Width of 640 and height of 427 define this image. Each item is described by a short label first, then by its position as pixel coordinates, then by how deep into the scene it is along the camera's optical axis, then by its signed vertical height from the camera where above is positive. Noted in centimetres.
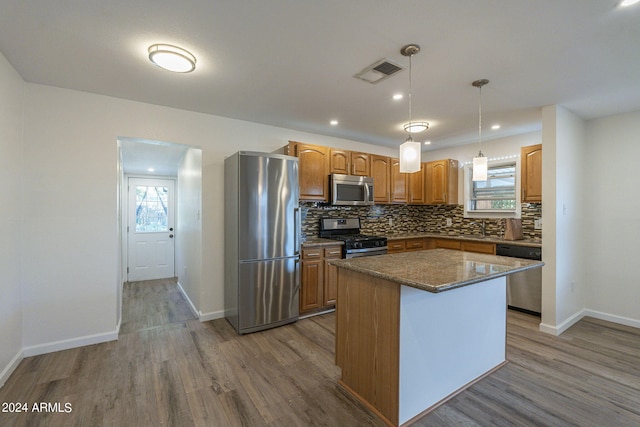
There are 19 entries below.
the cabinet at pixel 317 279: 351 -88
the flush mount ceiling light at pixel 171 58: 198 +113
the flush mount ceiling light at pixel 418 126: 342 +107
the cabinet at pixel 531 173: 361 +51
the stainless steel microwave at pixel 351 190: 397 +32
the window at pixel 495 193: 430 +30
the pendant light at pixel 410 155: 206 +42
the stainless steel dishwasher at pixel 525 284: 349 -96
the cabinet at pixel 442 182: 480 +51
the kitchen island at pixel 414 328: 171 -82
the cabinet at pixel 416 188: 499 +43
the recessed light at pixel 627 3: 153 +116
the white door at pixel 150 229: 562 -37
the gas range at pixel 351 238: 378 -39
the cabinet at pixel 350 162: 404 +74
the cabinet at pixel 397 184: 473 +48
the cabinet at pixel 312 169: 372 +58
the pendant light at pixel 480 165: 243 +40
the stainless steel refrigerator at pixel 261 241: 306 -34
